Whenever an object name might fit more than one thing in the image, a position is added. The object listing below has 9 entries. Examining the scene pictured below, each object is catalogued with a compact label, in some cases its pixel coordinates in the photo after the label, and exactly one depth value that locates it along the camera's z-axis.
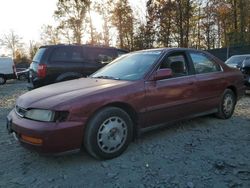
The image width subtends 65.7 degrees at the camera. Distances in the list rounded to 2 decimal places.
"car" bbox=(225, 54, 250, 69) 7.74
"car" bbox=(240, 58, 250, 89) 5.74
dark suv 5.08
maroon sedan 2.33
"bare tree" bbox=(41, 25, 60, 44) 32.02
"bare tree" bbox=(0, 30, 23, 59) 39.93
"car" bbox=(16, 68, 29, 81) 17.49
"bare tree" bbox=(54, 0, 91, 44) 21.80
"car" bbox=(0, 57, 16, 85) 13.66
